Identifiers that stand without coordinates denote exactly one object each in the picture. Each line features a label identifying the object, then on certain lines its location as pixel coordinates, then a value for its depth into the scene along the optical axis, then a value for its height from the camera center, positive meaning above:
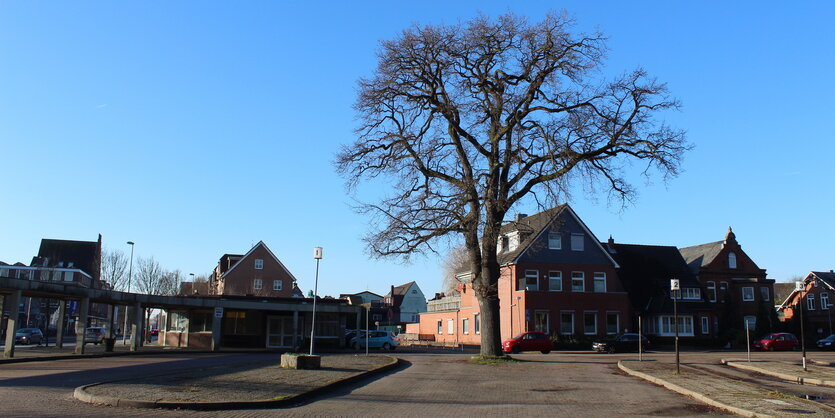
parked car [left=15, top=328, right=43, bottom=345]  55.30 -3.09
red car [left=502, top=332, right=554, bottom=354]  42.04 -2.17
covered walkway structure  29.47 +0.02
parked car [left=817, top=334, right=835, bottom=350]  50.62 -2.19
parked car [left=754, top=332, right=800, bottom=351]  49.25 -2.12
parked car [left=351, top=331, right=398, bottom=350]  46.75 -2.42
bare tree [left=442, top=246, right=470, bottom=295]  59.72 +4.66
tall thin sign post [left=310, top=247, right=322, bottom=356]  23.28 +1.89
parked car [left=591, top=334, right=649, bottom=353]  43.34 -2.24
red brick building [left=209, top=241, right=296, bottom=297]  75.62 +3.32
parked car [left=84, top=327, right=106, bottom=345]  57.91 -3.06
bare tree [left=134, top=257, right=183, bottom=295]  74.12 +2.50
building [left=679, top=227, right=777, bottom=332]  58.81 +2.73
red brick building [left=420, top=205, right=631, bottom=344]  49.94 +1.92
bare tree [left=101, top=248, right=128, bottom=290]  73.56 +3.40
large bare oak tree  28.34 +7.80
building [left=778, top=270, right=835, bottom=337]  66.88 +1.23
